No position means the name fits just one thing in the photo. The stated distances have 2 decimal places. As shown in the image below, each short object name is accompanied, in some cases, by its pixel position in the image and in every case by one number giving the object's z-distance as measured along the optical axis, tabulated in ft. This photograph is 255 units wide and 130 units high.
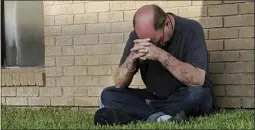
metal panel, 20.20
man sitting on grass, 13.79
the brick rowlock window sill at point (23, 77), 19.43
